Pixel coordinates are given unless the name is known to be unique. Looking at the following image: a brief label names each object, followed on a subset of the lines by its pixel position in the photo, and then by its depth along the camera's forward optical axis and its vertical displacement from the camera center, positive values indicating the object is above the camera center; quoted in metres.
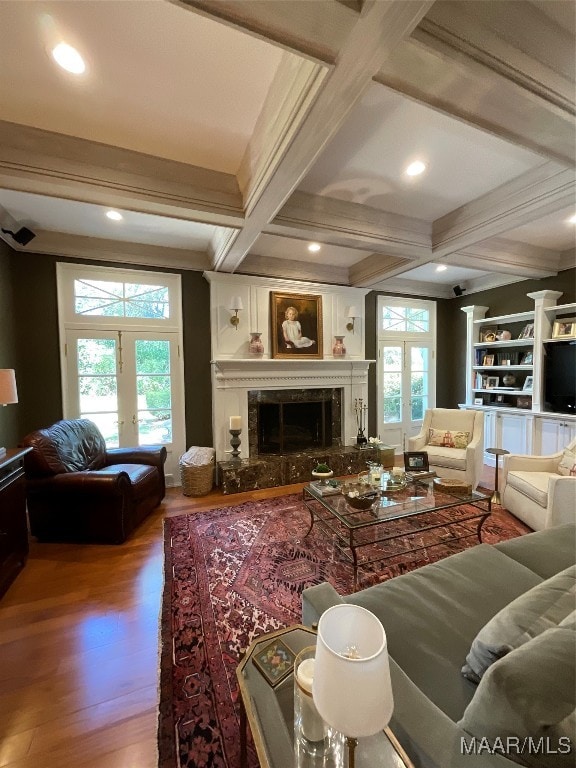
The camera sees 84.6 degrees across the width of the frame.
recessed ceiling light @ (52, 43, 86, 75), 1.42 +1.45
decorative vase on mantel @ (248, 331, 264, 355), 4.10 +0.33
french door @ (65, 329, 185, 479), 3.58 -0.19
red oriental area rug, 1.25 -1.41
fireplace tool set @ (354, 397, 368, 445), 4.75 -0.68
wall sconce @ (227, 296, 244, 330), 3.85 +0.77
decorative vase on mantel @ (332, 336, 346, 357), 4.56 +0.31
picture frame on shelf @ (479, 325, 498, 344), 4.86 +0.53
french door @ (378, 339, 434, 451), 5.21 -0.32
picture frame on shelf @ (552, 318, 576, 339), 3.87 +0.48
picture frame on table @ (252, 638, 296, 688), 0.97 -0.94
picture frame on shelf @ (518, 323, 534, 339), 4.36 +0.49
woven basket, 3.62 -1.27
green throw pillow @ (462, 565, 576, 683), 0.93 -0.78
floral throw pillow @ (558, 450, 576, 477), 2.73 -0.86
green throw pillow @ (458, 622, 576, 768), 0.67 -0.73
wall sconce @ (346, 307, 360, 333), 4.54 +0.77
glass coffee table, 2.26 -1.08
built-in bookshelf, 4.07 -0.12
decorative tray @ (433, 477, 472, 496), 2.58 -0.99
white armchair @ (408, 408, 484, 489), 3.52 -0.94
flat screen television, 3.86 -0.11
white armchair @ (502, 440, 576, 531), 2.34 -1.01
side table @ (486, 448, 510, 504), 3.32 -1.34
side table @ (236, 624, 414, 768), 0.76 -0.95
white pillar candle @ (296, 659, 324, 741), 0.82 -0.92
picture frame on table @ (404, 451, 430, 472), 3.10 -0.93
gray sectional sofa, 0.74 -0.97
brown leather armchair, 2.49 -1.02
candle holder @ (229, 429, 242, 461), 3.99 -0.92
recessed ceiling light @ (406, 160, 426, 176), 2.20 +1.42
